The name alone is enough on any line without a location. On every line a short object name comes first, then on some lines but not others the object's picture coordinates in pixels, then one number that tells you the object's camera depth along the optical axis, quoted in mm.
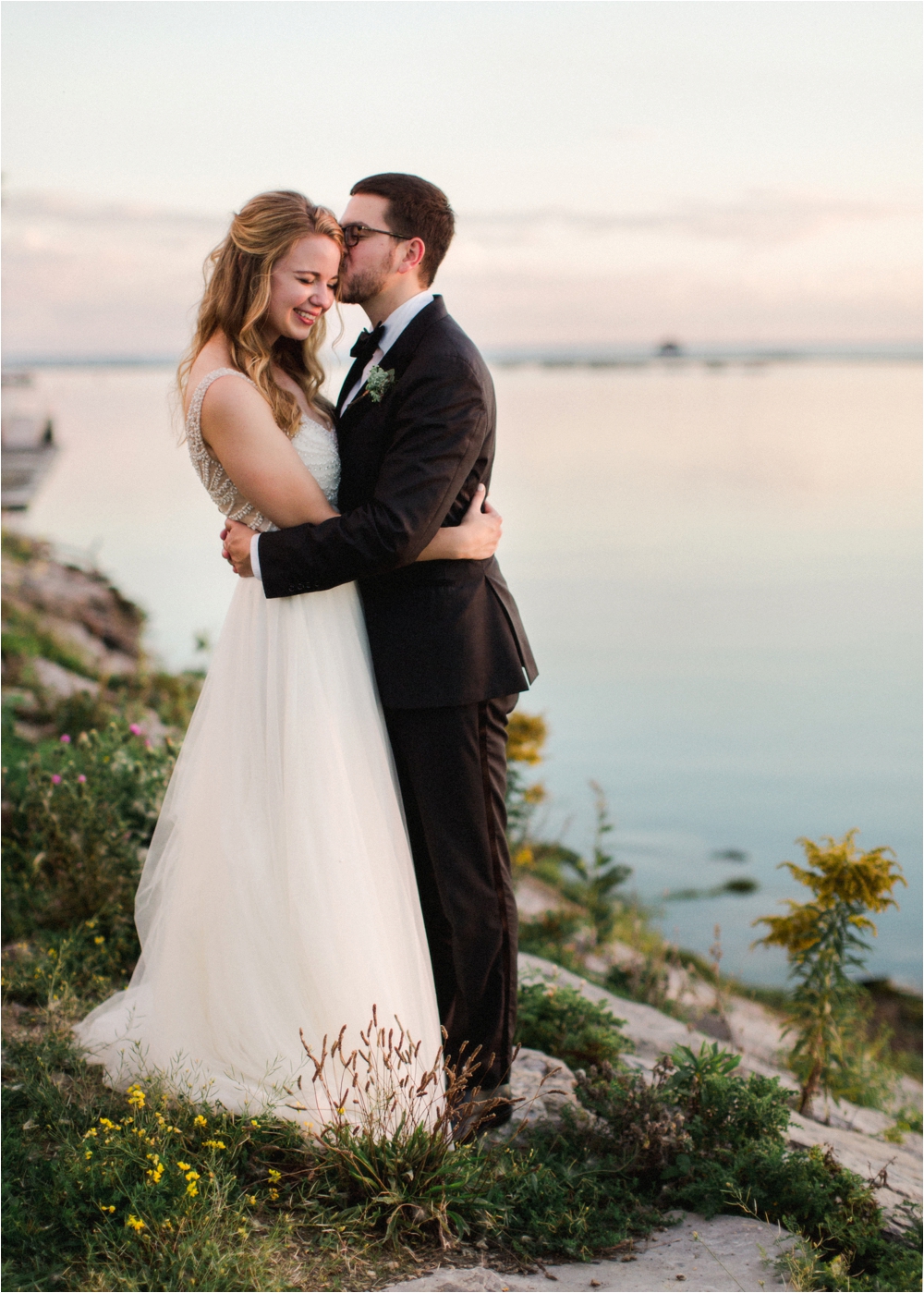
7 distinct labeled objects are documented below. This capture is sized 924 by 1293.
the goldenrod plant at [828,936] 3938
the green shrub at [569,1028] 4020
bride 3170
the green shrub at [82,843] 4461
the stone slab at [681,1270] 2719
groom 3145
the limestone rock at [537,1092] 3516
